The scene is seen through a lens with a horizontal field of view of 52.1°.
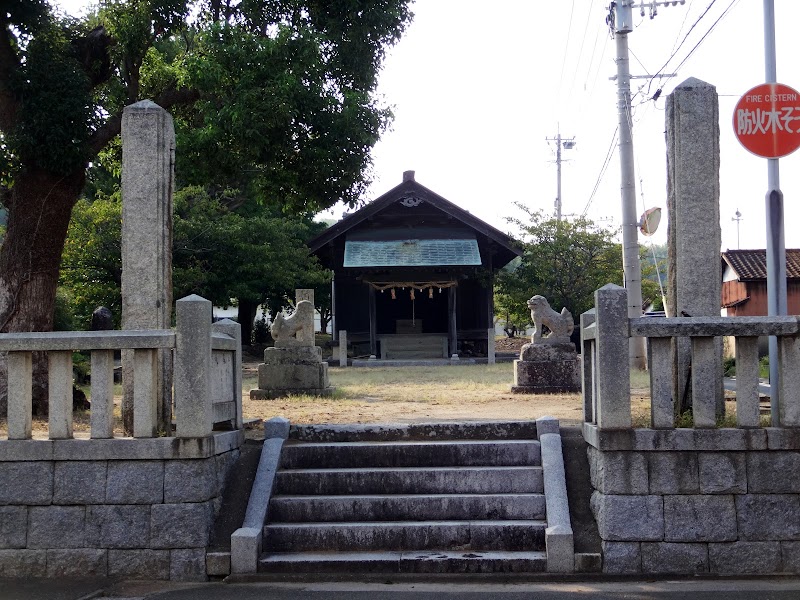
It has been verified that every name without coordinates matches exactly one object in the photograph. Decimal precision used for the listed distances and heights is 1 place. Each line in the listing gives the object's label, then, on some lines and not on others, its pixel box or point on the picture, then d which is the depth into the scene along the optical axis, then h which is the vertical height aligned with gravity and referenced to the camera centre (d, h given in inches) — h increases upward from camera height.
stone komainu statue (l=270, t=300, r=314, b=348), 589.0 +2.4
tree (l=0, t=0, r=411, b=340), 379.9 +113.7
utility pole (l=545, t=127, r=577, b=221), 1674.5 +371.5
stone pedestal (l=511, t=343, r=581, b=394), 562.6 -30.3
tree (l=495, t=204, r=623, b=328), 1110.4 +83.2
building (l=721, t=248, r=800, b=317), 1256.8 +65.0
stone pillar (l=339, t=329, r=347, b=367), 1073.5 -23.4
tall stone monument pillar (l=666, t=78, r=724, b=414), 292.7 +41.3
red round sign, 310.7 +77.1
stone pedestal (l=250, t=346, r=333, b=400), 574.2 -30.4
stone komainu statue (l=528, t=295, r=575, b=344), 572.1 +2.9
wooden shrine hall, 1093.8 +83.6
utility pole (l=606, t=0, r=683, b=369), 780.6 +167.9
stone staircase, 254.5 -59.8
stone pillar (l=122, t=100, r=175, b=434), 309.3 +41.7
